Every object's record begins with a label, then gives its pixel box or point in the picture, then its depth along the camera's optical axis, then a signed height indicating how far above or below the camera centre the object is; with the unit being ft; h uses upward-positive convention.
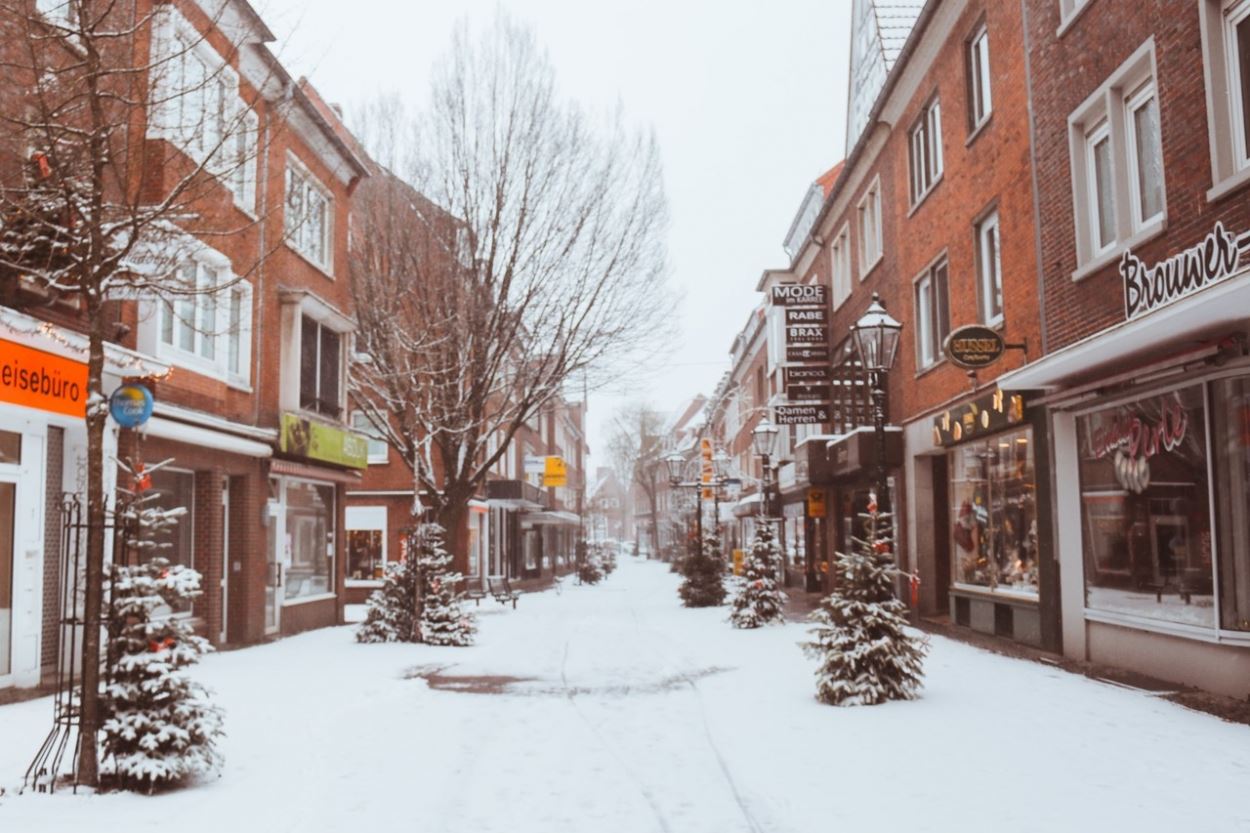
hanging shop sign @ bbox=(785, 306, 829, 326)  87.71 +15.56
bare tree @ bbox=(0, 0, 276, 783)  21.33 +7.75
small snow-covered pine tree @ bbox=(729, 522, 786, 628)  62.08 -4.99
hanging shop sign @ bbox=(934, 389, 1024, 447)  43.91 +3.91
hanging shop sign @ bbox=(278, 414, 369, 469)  58.44 +4.20
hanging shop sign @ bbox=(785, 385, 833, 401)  83.15 +8.75
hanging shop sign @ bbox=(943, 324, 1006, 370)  43.39 +6.37
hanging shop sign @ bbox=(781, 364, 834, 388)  83.56 +10.26
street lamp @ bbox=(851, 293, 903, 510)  35.35 +5.35
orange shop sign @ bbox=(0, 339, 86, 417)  32.12 +4.31
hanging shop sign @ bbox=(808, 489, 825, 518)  92.32 +0.46
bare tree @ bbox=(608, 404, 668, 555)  237.04 +15.78
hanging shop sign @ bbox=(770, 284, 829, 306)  89.61 +17.60
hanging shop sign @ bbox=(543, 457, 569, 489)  132.98 +4.94
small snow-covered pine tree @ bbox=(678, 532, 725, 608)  82.84 -5.45
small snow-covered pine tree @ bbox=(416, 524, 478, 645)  53.88 -4.43
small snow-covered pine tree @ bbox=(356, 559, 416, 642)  54.70 -4.79
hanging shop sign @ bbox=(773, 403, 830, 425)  82.74 +7.17
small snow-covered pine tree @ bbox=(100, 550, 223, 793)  21.08 -3.42
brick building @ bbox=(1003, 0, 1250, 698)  29.07 +4.82
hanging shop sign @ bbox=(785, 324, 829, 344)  86.74 +13.87
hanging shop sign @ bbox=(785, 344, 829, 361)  85.81 +12.27
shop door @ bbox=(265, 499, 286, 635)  58.85 -2.86
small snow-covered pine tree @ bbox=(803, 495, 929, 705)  31.50 -3.88
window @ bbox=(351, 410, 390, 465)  98.37 +6.45
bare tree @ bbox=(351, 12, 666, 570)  65.72 +14.86
